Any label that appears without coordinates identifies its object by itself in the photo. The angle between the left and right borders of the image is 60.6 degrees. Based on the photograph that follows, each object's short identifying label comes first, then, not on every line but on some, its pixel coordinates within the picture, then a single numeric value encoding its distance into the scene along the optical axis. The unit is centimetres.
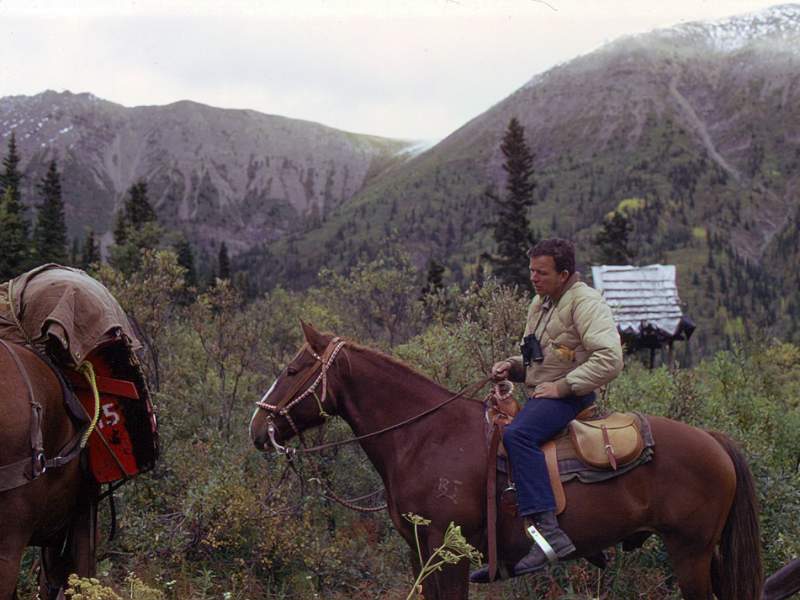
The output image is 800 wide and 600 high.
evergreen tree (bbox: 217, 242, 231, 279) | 7250
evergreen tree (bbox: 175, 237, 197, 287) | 5447
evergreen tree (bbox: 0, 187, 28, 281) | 3597
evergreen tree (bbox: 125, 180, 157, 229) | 4950
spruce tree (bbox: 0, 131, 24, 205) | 4978
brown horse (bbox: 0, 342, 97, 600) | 369
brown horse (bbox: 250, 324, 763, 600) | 467
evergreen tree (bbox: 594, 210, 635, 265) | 4488
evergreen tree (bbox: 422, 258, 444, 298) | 3741
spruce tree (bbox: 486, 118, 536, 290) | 3456
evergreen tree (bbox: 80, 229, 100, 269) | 5365
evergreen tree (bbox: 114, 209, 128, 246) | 4603
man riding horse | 451
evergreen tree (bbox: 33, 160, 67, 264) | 4406
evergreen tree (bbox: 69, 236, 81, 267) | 5406
